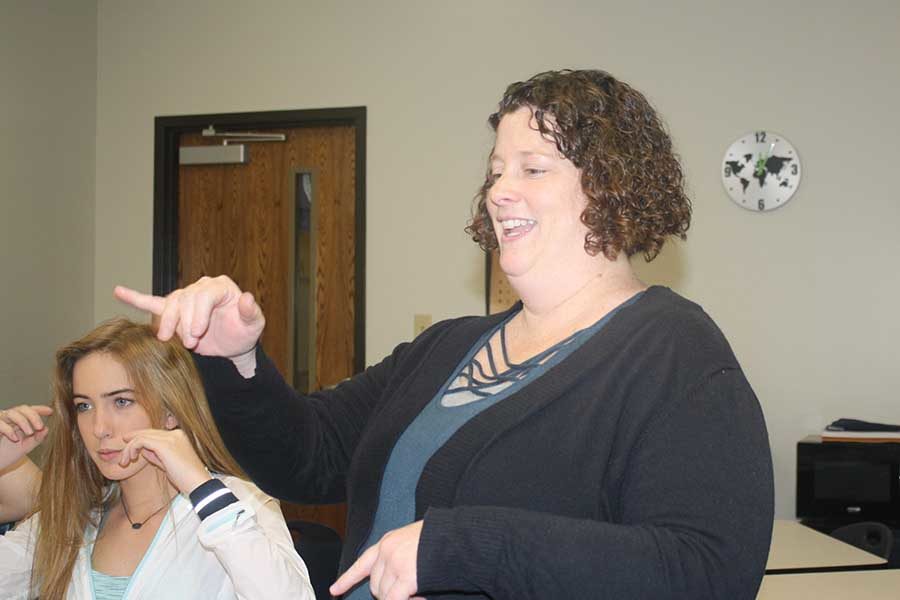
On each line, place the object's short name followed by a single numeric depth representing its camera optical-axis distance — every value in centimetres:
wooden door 461
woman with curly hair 88
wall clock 412
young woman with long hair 189
